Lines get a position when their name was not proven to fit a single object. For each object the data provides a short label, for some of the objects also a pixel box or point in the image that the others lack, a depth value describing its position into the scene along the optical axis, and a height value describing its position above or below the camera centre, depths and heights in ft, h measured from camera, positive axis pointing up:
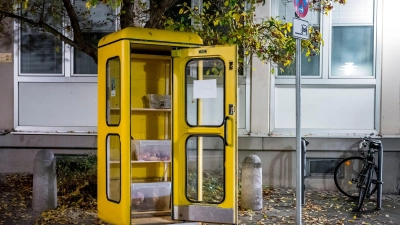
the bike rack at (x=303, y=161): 25.79 -2.92
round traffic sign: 19.91 +4.13
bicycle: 26.55 -3.94
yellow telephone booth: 20.29 -0.97
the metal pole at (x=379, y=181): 26.25 -3.98
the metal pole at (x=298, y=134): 19.83 -1.13
